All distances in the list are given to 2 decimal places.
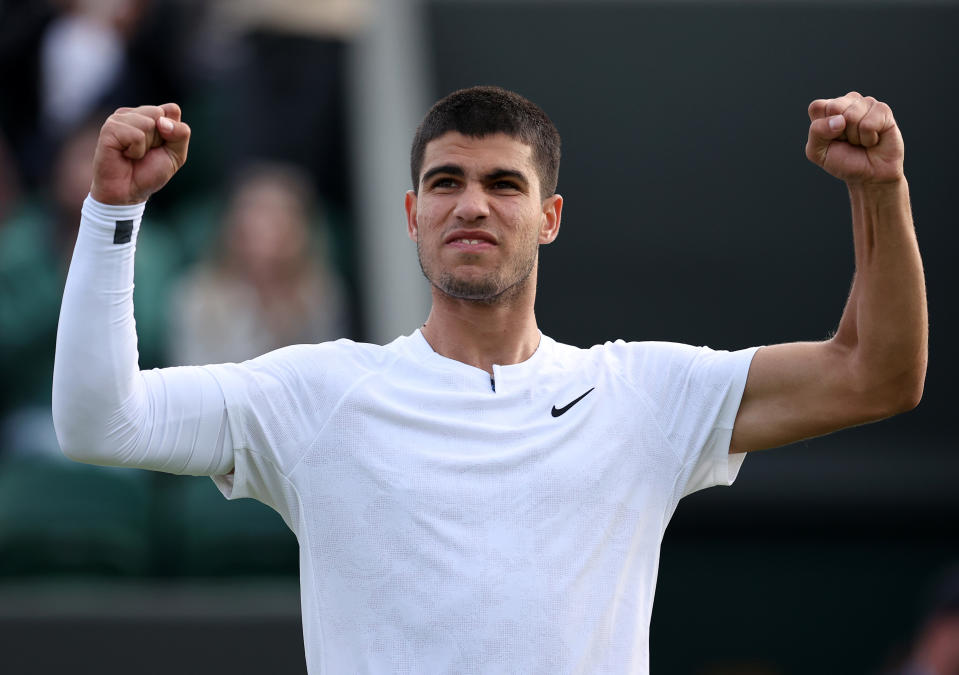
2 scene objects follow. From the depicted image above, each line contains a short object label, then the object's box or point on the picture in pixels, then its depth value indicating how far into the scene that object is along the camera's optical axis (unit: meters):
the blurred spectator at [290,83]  15.42
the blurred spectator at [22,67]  15.23
